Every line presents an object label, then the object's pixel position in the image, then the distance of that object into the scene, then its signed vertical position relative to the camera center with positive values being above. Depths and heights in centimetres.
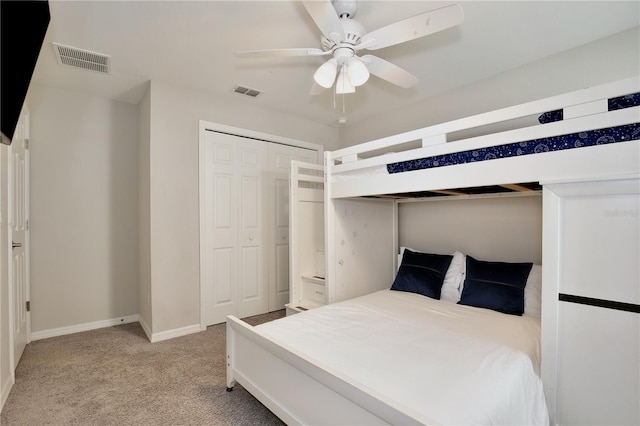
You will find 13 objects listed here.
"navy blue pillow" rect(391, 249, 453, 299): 272 -59
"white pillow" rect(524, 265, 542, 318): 223 -62
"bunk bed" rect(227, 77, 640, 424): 123 -71
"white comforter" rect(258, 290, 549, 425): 118 -73
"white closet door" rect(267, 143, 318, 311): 379 -14
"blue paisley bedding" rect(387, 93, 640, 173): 137 +34
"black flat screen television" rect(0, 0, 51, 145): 106 +62
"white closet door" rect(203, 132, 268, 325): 333 -21
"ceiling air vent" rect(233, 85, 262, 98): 313 +124
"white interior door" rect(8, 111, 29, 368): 226 -19
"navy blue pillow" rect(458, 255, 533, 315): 226 -59
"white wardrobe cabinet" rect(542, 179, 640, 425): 132 -43
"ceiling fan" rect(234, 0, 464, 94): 148 +94
